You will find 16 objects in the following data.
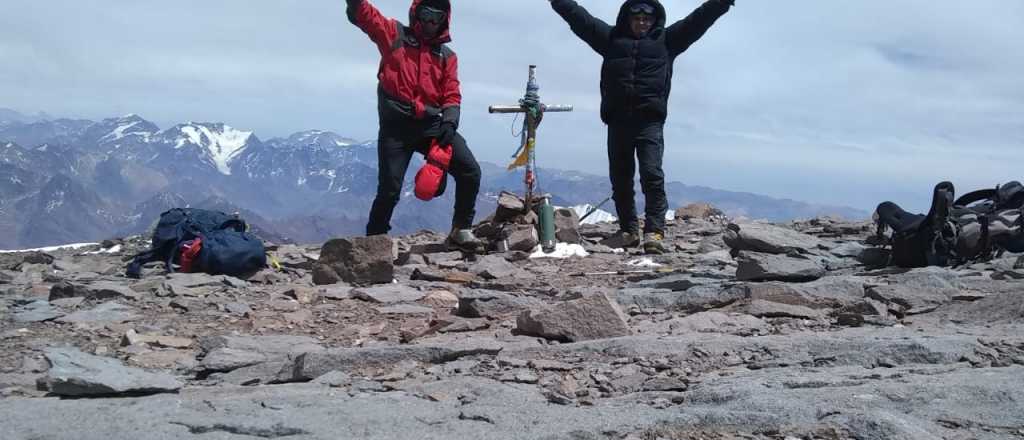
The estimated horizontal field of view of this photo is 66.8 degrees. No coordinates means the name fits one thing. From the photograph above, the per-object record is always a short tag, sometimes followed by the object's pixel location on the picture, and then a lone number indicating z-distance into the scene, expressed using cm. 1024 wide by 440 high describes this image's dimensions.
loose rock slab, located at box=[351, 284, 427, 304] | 569
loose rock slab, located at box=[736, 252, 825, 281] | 569
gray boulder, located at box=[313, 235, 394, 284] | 646
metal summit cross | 990
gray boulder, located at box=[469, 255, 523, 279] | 680
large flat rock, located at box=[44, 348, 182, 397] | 287
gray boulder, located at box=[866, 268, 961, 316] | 447
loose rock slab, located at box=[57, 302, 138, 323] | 481
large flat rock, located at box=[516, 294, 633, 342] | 384
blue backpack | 666
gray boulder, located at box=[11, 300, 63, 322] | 474
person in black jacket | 786
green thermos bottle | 824
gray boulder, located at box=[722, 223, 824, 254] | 731
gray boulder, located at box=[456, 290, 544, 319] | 480
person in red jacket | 714
